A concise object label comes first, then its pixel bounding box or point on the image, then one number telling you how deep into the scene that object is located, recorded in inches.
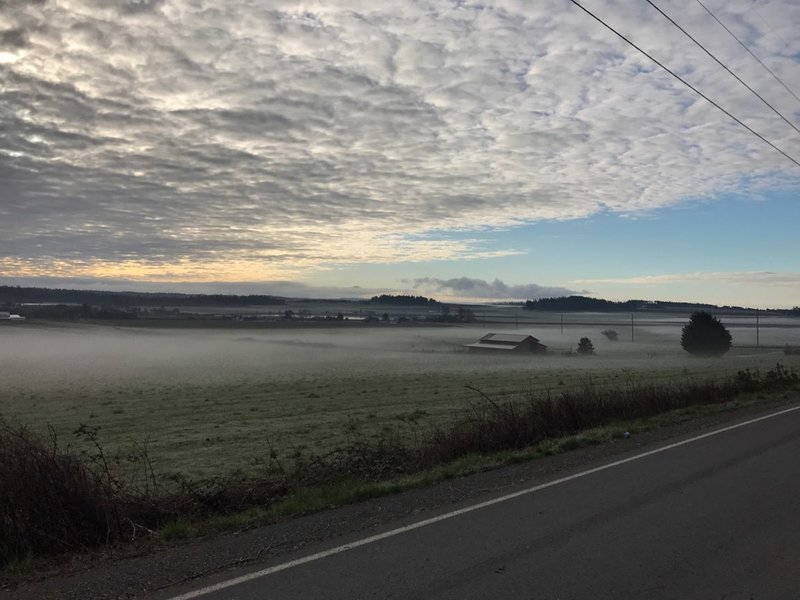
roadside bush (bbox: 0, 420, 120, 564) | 256.8
